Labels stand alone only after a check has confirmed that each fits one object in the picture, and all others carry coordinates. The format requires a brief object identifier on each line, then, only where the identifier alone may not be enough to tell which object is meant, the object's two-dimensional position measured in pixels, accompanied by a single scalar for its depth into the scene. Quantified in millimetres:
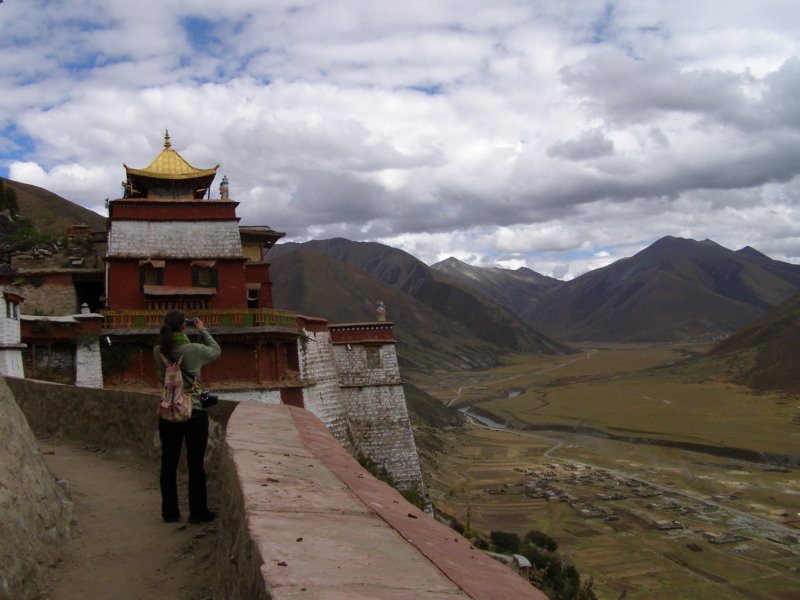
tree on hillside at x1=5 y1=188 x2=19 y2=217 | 42650
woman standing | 6004
